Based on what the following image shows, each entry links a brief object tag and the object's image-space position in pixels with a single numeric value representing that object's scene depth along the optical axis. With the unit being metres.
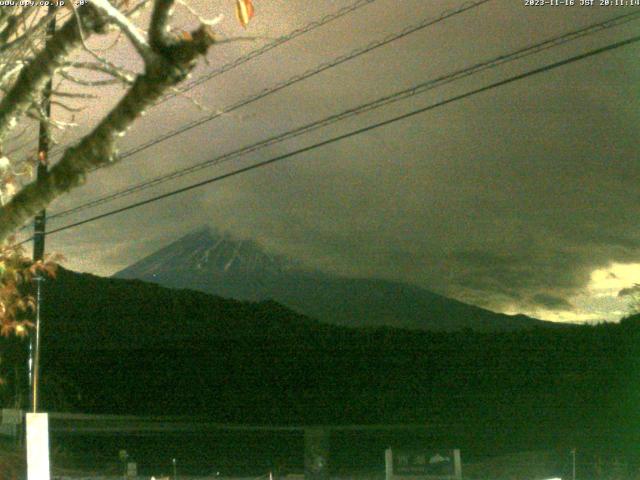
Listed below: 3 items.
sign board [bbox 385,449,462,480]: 16.20
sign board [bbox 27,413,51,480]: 7.78
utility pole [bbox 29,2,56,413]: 17.81
